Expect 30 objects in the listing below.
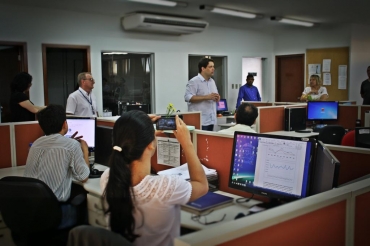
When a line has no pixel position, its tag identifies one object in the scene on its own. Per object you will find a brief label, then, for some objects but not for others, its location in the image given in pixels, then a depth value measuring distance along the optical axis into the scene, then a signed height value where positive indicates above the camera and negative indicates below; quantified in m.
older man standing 4.53 -0.11
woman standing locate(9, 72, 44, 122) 4.31 -0.13
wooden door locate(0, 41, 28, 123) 6.14 +0.36
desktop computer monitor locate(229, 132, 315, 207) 1.97 -0.40
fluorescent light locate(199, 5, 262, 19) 6.54 +1.30
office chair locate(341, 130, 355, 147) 3.47 -0.43
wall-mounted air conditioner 6.87 +1.14
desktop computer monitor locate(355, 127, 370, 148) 3.15 -0.38
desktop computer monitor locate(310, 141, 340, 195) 1.69 -0.37
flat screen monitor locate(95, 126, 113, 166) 3.19 -0.43
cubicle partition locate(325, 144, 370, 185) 1.98 -0.36
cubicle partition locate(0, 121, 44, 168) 3.42 -0.43
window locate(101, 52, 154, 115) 7.30 +0.18
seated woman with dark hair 1.51 -0.39
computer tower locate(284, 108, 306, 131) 5.42 -0.40
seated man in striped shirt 2.66 -0.46
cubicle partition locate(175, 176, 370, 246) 0.88 -0.33
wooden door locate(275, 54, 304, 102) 9.60 +0.26
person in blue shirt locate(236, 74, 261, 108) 8.56 -0.06
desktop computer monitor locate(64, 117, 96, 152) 3.49 -0.33
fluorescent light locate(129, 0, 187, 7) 5.85 +1.26
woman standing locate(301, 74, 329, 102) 6.29 -0.05
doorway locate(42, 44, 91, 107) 6.84 +0.37
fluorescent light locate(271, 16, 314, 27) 7.77 +1.33
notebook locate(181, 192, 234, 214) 2.16 -0.62
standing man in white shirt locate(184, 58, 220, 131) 4.74 -0.06
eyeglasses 2.02 -0.65
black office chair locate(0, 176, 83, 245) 2.30 -0.70
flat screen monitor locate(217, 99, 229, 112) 8.28 -0.33
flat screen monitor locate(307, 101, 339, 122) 5.73 -0.31
